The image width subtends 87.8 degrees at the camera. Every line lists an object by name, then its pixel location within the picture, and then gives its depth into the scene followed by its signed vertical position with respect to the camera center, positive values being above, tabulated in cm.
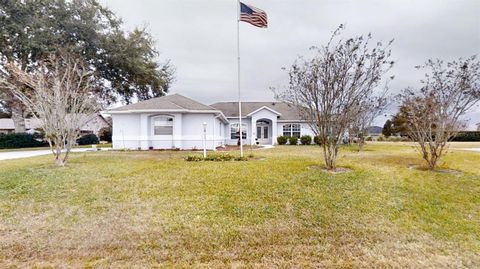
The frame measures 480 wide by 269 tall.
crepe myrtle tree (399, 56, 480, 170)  899 +124
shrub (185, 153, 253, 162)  1139 -91
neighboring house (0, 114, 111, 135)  3850 +294
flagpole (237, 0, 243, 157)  1291 +494
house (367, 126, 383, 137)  4438 +61
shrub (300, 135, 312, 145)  2648 -29
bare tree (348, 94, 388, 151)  1304 +109
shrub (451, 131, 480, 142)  3797 -38
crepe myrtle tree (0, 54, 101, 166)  981 +134
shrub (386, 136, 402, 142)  3992 -62
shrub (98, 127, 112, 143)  3859 +86
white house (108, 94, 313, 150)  1875 +116
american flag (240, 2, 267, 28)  1203 +592
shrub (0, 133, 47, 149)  2328 +15
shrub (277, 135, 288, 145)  2638 -29
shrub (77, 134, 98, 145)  2979 +13
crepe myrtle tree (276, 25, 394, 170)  808 +177
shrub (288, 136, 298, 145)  2622 -32
